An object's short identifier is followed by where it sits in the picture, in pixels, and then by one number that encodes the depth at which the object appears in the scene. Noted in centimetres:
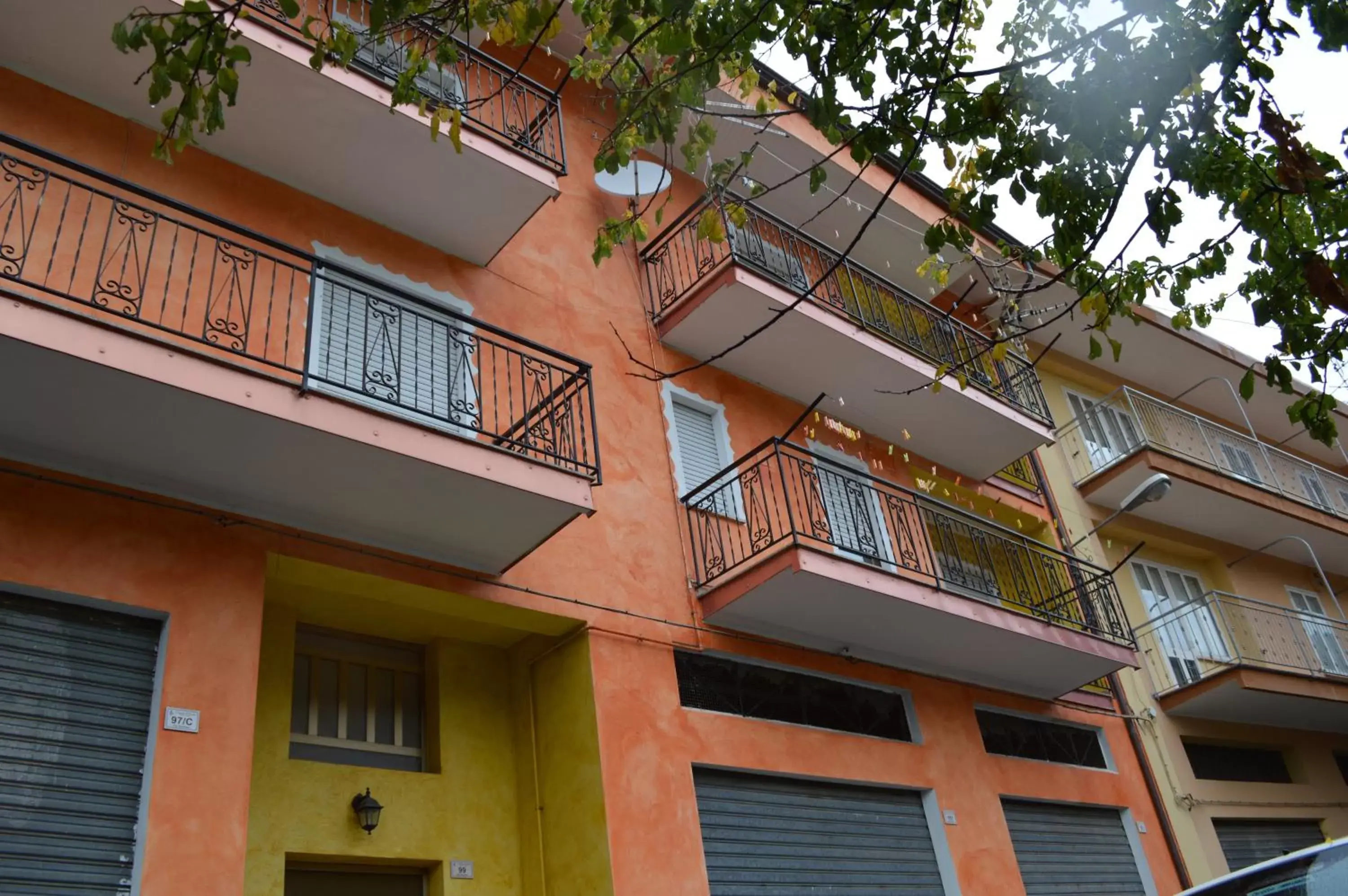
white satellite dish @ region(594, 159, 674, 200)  1266
